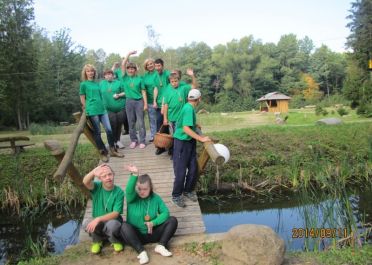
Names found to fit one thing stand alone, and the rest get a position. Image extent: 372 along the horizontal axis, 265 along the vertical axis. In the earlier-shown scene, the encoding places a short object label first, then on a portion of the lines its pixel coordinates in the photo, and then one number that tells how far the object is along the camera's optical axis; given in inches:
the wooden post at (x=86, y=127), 286.5
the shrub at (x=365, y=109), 796.4
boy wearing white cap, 216.2
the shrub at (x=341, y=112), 932.1
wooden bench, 378.0
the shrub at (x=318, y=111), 1026.9
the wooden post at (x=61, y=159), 214.7
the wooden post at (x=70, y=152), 201.4
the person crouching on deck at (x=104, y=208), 180.5
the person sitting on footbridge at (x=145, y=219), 180.5
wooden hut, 1630.2
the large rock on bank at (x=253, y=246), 163.2
